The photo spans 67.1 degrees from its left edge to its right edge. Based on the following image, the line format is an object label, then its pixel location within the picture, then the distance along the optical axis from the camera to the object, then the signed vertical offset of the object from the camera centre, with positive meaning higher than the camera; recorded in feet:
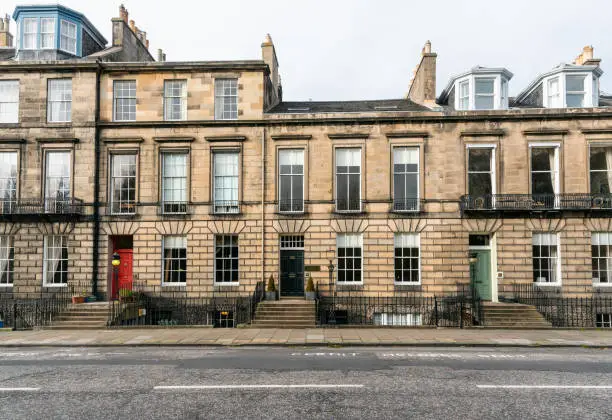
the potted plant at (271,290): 69.87 -7.81
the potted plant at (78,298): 69.46 -9.05
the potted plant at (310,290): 69.72 -7.80
